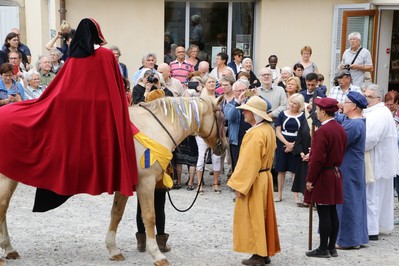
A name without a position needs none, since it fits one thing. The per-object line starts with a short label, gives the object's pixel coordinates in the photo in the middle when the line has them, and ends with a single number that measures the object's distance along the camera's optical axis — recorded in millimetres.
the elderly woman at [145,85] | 9531
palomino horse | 6629
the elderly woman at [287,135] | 9891
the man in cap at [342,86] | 10242
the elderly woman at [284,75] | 11898
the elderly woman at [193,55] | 13597
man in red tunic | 6961
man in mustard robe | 6641
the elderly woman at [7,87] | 10211
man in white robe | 7939
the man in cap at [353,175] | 7457
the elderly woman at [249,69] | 12705
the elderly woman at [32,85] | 10656
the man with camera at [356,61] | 12719
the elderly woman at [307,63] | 13133
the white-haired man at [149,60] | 12023
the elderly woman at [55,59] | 11773
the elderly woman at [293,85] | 10445
